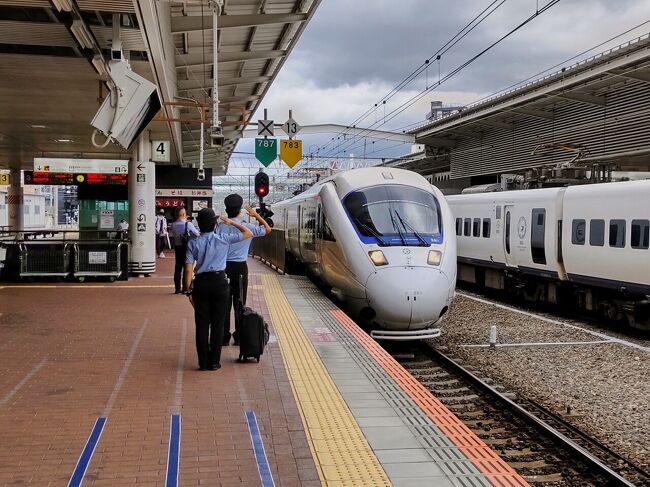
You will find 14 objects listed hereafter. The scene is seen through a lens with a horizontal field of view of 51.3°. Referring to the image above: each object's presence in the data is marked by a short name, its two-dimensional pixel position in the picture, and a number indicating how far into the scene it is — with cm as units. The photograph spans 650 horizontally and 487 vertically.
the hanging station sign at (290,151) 1970
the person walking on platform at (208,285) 659
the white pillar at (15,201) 2792
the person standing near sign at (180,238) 1202
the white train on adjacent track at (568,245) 1262
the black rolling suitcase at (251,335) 700
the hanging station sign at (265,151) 1878
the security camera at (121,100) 859
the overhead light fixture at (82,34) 784
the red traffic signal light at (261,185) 1595
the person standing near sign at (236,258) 767
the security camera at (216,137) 1164
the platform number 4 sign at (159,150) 1858
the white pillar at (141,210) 1611
